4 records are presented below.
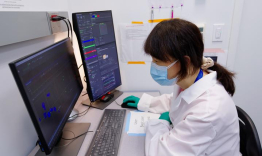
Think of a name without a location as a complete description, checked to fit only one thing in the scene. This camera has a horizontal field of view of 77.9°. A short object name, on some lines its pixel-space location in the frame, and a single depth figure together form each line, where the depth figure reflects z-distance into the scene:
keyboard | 0.76
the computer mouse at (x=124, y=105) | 1.15
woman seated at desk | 0.66
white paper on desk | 0.92
